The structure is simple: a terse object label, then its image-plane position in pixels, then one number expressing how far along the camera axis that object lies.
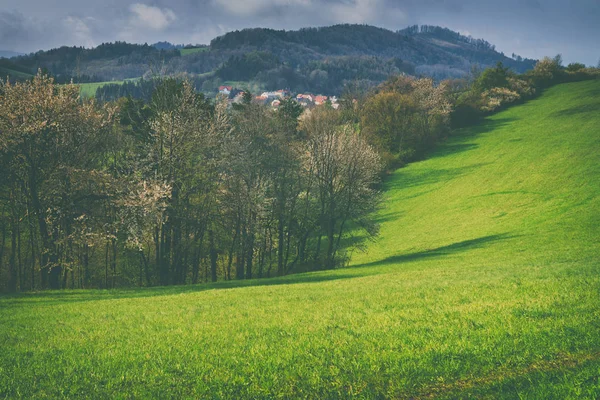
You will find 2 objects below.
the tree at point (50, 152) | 29.03
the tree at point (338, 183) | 46.69
